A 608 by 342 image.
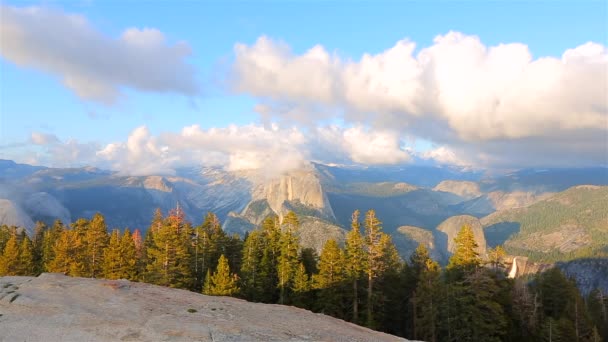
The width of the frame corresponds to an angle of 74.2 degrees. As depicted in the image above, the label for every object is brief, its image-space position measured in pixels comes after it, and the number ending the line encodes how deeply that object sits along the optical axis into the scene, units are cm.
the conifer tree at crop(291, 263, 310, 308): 5856
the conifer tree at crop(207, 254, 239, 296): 5444
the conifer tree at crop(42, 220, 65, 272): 7294
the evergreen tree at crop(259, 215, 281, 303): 6334
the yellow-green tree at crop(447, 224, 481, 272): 5650
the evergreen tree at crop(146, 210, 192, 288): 5853
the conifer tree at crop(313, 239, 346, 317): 5641
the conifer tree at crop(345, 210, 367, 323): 5741
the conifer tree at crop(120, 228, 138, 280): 6112
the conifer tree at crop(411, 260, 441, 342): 5463
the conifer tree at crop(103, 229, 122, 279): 6031
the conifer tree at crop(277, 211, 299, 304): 6128
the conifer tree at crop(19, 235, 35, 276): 6698
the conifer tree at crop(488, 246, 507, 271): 6157
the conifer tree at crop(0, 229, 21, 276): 6412
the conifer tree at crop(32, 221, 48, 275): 7425
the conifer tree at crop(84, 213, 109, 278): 6581
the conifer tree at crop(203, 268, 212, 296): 5650
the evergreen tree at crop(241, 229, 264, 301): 6247
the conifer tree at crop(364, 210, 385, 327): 5694
